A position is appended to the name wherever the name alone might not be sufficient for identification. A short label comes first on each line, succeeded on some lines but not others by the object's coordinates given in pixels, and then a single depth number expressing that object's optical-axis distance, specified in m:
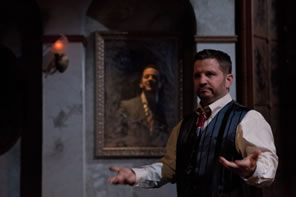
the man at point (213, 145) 2.05
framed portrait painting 4.13
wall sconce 3.71
